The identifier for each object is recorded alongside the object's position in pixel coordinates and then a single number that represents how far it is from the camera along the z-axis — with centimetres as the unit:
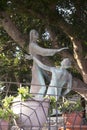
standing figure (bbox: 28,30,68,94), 1179
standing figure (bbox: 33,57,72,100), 1196
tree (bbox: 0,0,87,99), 1213
